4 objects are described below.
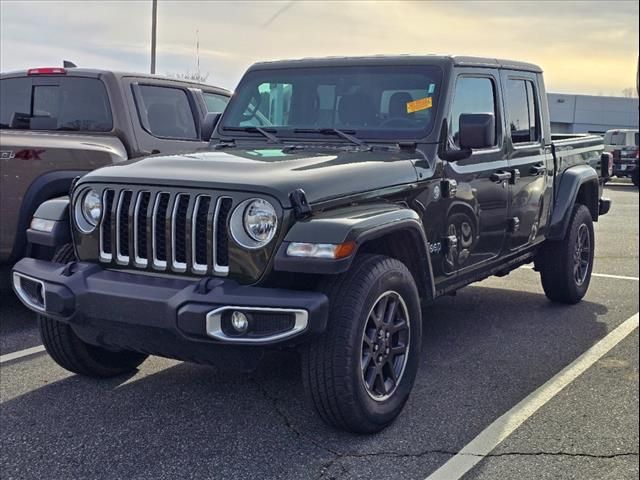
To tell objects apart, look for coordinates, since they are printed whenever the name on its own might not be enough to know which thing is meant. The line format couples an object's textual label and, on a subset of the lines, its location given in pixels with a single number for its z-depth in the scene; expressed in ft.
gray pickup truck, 17.97
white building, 147.26
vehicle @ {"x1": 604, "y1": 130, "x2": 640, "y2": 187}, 75.72
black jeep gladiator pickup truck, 10.99
